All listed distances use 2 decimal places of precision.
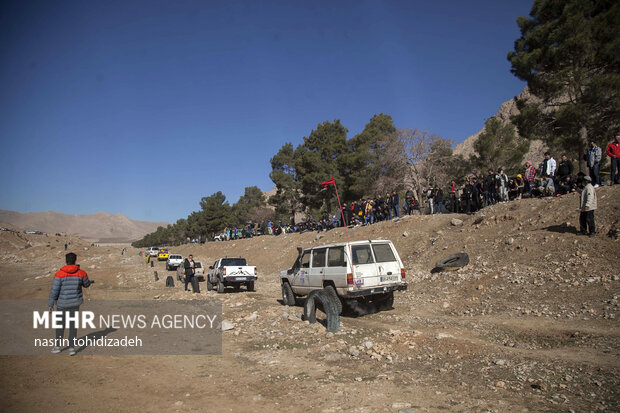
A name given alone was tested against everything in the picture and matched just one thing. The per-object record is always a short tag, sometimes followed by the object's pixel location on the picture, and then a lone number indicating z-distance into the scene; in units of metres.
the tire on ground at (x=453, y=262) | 13.67
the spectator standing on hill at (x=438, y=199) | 21.92
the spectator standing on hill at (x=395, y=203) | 23.73
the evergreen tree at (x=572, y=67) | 18.62
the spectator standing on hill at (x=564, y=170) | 14.91
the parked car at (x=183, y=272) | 19.08
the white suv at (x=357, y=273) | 9.33
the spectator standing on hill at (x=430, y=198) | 22.45
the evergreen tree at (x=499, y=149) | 34.56
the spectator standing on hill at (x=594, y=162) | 13.19
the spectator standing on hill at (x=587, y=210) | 10.71
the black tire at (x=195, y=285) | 16.09
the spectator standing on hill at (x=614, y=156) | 12.78
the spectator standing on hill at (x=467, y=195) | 19.20
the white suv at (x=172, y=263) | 33.78
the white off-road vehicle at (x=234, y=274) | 16.63
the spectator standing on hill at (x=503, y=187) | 17.88
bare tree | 34.91
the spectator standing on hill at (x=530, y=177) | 17.11
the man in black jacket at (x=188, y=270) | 17.13
